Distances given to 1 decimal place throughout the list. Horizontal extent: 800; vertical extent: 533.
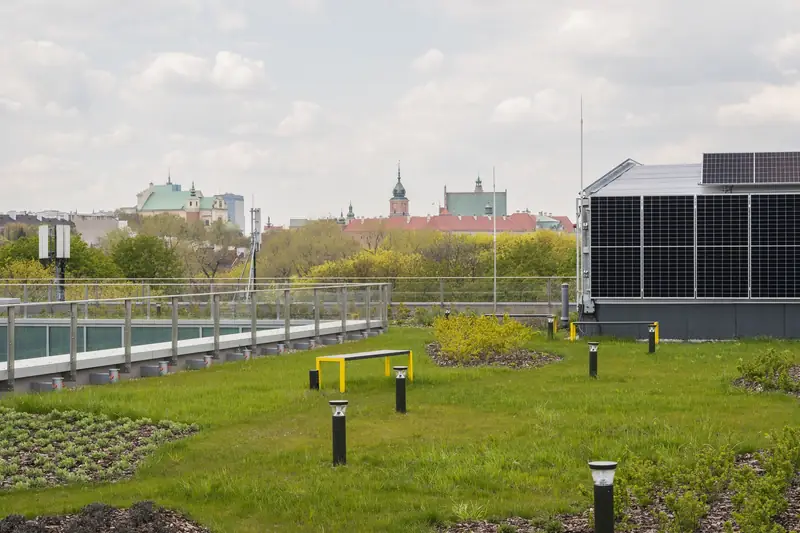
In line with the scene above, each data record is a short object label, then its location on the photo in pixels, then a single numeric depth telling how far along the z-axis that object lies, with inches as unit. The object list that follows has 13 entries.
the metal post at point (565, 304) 1215.6
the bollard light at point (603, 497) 284.4
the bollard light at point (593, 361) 735.1
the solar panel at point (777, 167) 1126.4
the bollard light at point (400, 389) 564.7
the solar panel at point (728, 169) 1131.9
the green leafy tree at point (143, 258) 2704.2
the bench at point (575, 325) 1059.3
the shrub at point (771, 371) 661.3
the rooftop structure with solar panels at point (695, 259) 1117.1
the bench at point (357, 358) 674.8
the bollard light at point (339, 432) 433.7
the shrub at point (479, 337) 856.9
